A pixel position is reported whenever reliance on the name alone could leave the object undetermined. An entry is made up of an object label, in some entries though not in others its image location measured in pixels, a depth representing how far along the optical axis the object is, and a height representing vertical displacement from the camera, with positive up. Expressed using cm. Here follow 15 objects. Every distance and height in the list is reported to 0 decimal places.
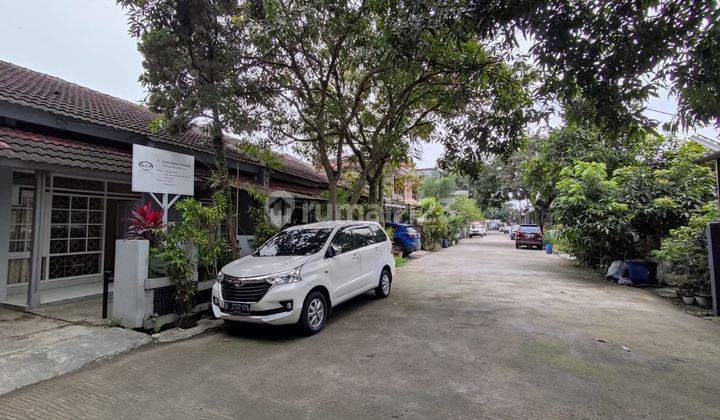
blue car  1702 -38
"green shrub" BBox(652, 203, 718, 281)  751 -36
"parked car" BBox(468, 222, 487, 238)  4503 +3
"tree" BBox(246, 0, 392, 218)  740 +430
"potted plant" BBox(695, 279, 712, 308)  725 -129
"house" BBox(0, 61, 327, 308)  648 +111
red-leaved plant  594 +8
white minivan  514 -73
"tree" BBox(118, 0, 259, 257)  634 +317
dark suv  2393 -39
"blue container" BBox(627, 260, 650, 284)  1017 -118
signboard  610 +109
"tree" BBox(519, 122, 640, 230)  1561 +363
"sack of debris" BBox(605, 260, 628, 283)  1052 -118
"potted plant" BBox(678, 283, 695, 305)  764 -134
